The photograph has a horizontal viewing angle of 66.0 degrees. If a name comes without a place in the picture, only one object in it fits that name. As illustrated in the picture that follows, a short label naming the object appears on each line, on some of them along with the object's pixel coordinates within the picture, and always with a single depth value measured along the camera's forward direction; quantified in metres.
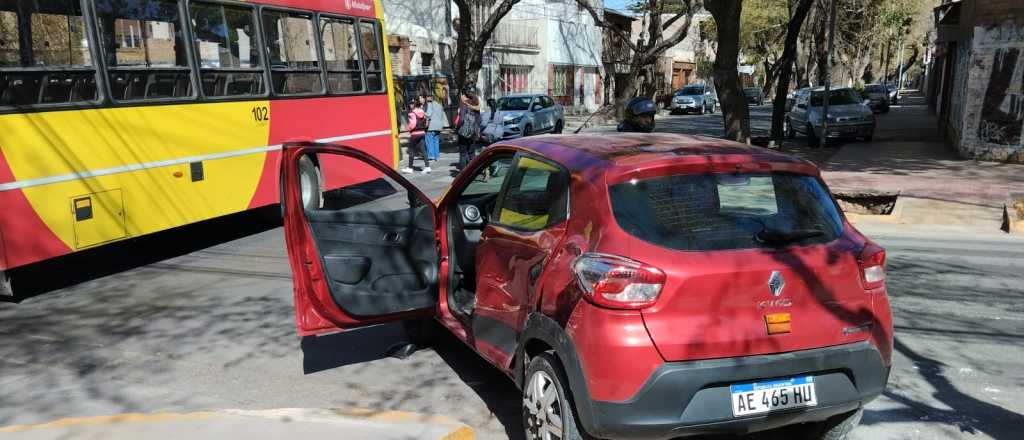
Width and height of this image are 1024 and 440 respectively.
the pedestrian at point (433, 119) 16.39
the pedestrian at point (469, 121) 15.27
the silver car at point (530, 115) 24.06
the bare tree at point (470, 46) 22.05
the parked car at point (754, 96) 53.34
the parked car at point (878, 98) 38.44
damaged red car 3.17
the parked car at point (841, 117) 22.00
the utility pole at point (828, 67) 20.28
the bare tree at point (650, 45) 32.88
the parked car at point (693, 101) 45.09
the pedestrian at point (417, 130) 16.27
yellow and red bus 6.83
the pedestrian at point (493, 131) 15.70
